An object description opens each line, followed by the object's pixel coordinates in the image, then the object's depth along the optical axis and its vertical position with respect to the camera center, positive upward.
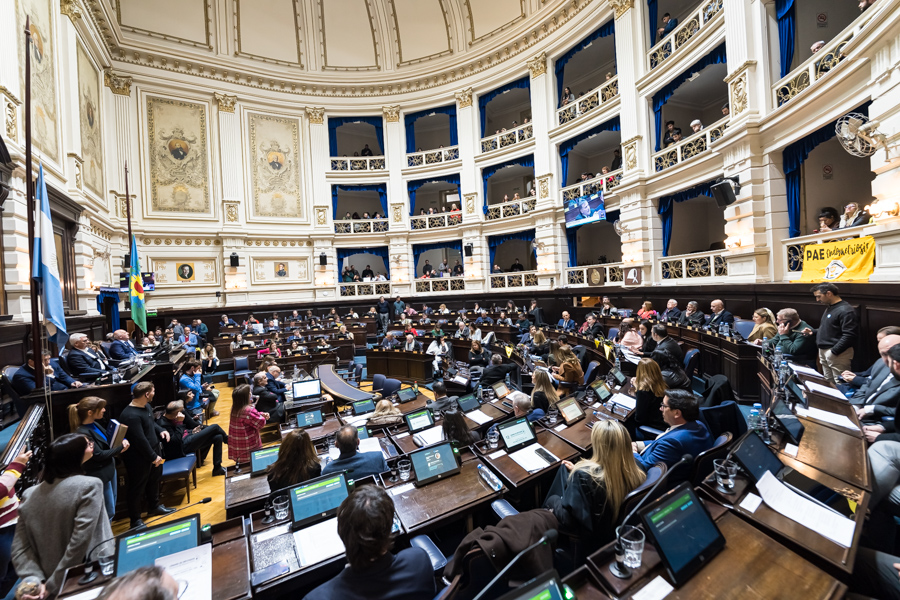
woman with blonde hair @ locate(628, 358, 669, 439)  3.97 -1.08
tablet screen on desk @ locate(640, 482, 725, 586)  1.73 -1.15
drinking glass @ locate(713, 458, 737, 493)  2.36 -1.18
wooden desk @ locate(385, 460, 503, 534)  2.58 -1.44
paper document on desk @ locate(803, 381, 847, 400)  3.57 -1.05
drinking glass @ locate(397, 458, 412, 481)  3.13 -1.38
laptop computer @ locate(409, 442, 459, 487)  3.06 -1.33
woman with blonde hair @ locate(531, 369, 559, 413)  4.64 -1.20
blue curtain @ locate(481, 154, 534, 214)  15.96 +5.51
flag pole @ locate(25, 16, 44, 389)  3.88 +1.03
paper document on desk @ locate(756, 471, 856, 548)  1.90 -1.22
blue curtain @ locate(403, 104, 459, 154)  18.41 +8.72
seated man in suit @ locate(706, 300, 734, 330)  7.14 -0.59
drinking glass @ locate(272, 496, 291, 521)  2.65 -1.38
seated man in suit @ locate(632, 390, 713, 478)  2.80 -1.09
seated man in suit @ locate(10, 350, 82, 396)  4.94 -0.81
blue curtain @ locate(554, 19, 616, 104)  12.53 +8.50
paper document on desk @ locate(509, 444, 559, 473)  3.16 -1.38
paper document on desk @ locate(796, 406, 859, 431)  3.01 -1.12
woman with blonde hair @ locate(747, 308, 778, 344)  5.89 -0.67
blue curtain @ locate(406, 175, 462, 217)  18.74 +5.42
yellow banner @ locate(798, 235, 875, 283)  5.34 +0.27
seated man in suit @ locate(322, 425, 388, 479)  3.14 -1.31
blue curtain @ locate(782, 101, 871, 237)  7.03 +2.20
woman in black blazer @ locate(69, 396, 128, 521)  3.37 -1.13
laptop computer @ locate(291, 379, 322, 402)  6.56 -1.44
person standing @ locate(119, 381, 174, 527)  4.04 -1.40
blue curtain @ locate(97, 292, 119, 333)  11.80 +0.20
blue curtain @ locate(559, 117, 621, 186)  12.62 +5.41
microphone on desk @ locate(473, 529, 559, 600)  1.95 -1.25
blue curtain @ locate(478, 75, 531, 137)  16.06 +8.69
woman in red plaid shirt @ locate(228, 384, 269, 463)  4.88 -1.48
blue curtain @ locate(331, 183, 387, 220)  19.00 +5.59
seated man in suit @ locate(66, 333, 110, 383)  6.23 -0.75
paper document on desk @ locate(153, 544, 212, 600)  1.98 -1.37
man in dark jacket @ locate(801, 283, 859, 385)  4.77 -0.70
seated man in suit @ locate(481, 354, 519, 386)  6.93 -1.36
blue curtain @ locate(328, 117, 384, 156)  19.11 +8.83
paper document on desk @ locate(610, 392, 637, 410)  4.39 -1.29
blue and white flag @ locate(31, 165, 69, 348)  4.26 +0.50
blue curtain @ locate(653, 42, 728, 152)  8.89 +5.30
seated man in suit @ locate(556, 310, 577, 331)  11.27 -0.92
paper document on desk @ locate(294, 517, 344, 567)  2.26 -1.45
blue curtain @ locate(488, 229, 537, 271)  15.90 +2.43
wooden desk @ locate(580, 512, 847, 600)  1.66 -1.31
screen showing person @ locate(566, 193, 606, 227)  12.56 +2.71
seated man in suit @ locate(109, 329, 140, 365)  7.88 -0.72
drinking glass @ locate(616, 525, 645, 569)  1.86 -1.24
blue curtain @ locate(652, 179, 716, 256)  10.50 +2.19
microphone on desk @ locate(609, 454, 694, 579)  1.82 -1.32
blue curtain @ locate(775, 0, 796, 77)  7.35 +4.76
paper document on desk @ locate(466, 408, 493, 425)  4.49 -1.43
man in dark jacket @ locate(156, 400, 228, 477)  4.96 -1.68
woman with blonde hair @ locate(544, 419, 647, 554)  2.37 -1.23
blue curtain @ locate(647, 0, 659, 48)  11.16 +7.96
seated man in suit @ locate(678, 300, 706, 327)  7.58 -0.63
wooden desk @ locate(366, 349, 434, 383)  9.96 -1.72
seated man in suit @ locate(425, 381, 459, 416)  5.03 -1.42
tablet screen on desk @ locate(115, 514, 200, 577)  2.08 -1.28
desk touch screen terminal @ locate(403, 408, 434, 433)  4.35 -1.37
